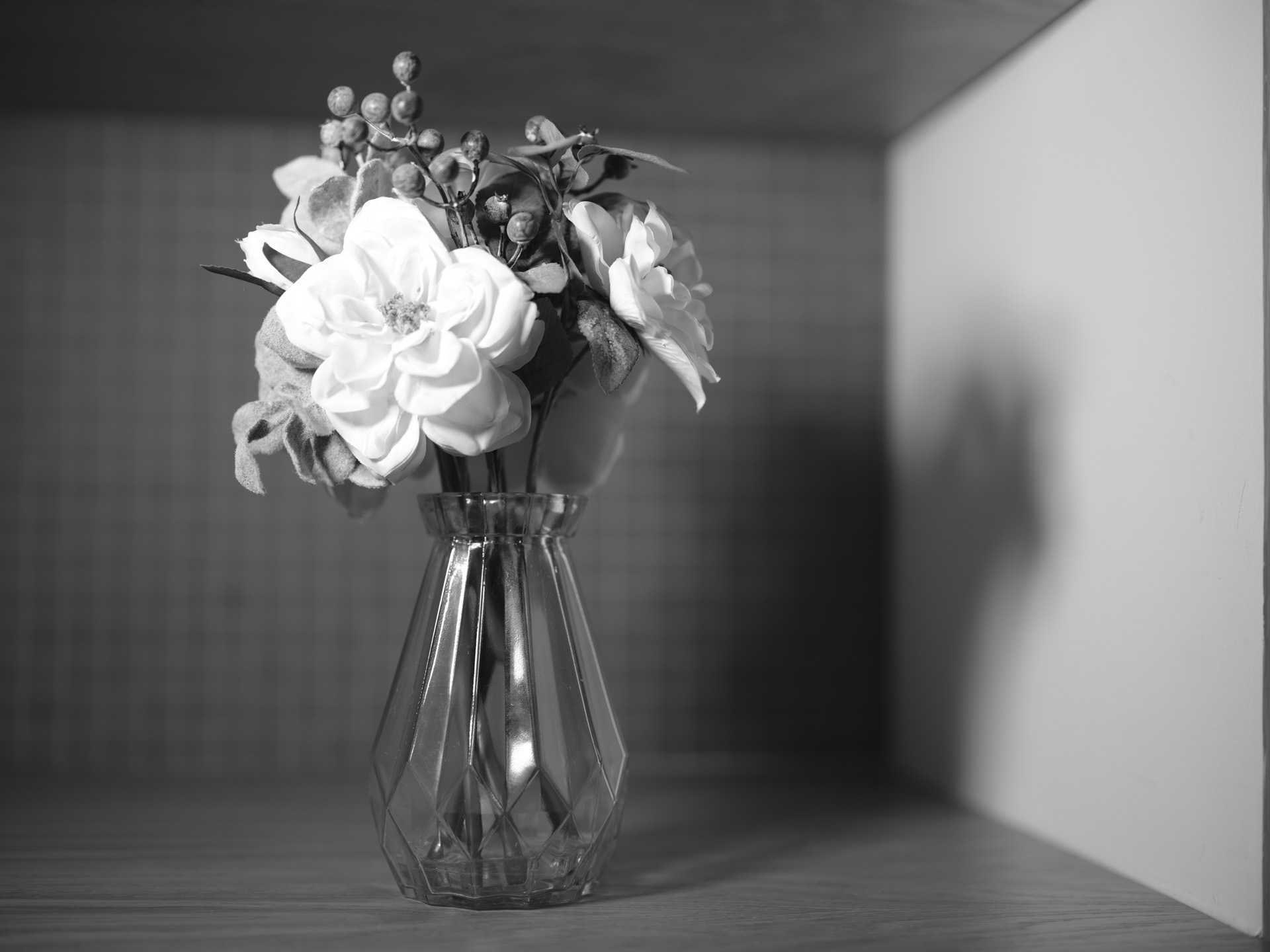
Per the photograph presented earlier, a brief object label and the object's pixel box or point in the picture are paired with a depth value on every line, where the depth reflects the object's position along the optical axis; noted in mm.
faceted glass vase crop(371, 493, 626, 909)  667
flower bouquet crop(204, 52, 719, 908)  625
